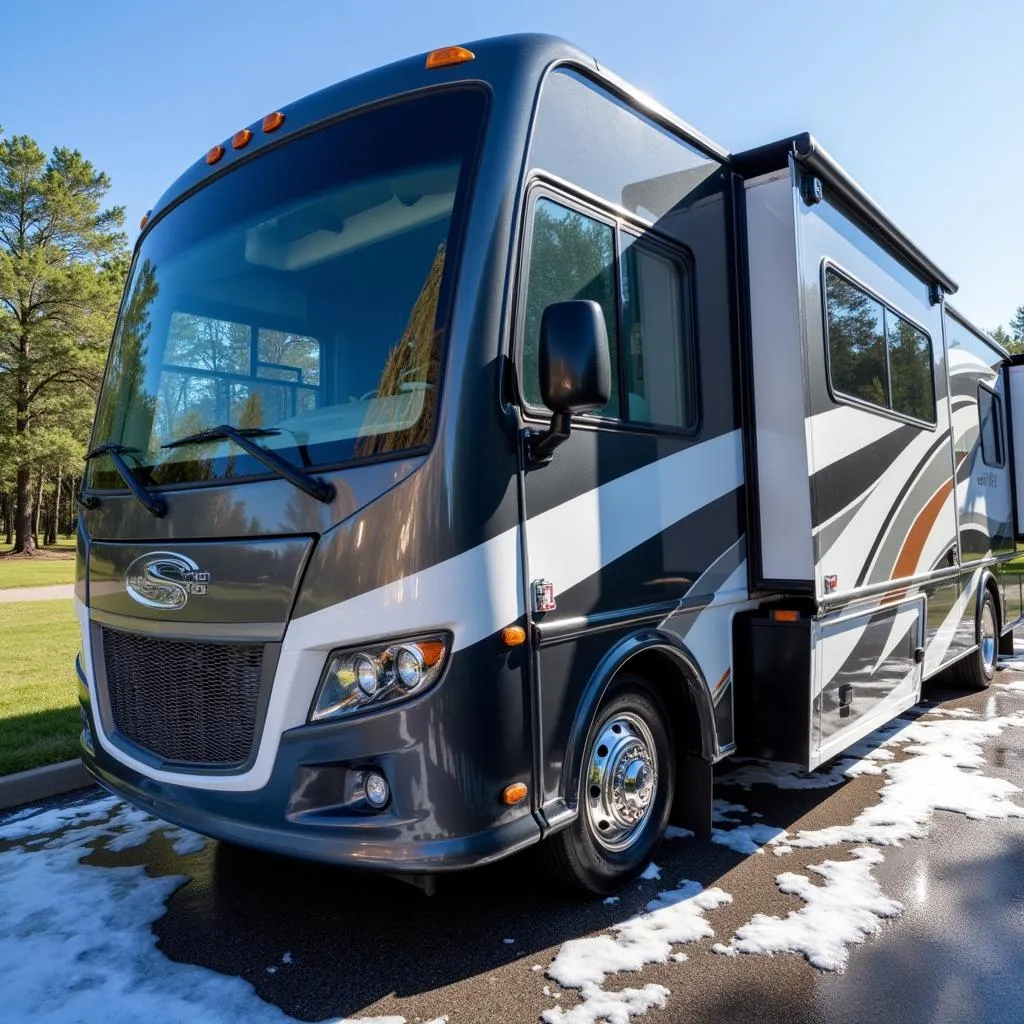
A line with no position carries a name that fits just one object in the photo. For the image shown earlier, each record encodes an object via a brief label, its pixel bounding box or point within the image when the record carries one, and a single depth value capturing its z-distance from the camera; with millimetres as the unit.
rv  2668
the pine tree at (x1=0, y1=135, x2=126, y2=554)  28938
